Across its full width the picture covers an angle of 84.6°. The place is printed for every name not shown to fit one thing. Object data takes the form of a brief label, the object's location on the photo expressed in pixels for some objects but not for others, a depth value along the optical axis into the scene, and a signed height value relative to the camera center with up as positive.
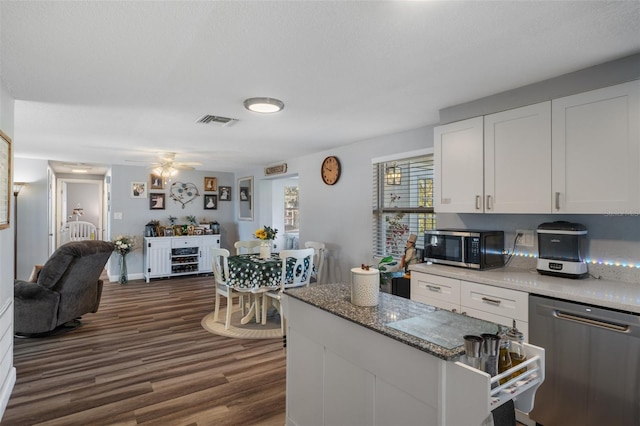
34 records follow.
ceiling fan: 5.25 +0.72
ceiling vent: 3.33 +0.91
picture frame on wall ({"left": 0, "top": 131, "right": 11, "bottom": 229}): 2.40 +0.26
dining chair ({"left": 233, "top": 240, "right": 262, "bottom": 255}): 5.20 -0.48
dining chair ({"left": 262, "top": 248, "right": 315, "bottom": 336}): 3.90 -0.70
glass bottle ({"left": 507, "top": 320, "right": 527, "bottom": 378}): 1.23 -0.49
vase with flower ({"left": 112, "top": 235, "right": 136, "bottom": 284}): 6.53 -0.68
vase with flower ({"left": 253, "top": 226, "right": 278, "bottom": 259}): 4.38 -0.34
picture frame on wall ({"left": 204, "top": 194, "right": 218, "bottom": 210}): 7.78 +0.25
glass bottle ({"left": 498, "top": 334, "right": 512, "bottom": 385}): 1.19 -0.50
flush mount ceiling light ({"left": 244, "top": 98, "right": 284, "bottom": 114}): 2.78 +0.88
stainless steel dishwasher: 1.78 -0.82
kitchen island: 1.15 -0.59
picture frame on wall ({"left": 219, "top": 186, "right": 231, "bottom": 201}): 7.96 +0.46
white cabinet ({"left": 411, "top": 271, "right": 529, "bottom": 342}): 2.22 -0.61
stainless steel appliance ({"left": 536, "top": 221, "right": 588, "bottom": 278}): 2.32 -0.25
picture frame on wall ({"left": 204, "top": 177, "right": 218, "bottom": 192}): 7.76 +0.65
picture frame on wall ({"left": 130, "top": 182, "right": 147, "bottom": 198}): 6.98 +0.48
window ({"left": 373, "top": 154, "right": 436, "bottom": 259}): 3.75 +0.11
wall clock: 4.77 +0.60
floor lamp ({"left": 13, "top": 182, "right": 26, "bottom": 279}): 5.83 +0.17
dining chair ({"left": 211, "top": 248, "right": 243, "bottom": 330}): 3.98 -0.76
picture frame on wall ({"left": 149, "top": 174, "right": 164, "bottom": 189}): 7.13 +0.65
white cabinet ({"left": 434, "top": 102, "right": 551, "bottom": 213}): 2.45 +0.39
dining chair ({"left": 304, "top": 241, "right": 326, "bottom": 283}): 4.75 -0.60
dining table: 3.87 -0.69
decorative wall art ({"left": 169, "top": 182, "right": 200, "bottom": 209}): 7.41 +0.45
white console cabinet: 6.75 -0.83
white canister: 1.71 -0.36
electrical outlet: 2.72 -0.20
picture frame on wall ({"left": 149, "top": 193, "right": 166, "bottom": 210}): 7.16 +0.25
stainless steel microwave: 2.71 -0.28
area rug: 3.84 -1.33
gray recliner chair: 3.66 -0.83
